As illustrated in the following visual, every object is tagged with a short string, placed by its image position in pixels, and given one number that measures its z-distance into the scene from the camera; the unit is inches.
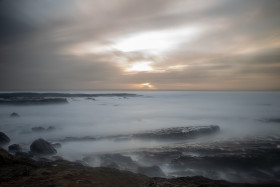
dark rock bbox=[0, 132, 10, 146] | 820.6
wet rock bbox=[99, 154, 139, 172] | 561.1
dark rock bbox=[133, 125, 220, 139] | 984.3
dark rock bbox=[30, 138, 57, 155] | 656.4
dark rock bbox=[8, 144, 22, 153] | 692.8
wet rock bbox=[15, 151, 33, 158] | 609.1
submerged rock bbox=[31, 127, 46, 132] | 1178.0
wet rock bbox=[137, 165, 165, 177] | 516.4
